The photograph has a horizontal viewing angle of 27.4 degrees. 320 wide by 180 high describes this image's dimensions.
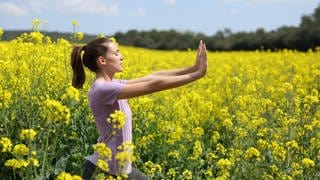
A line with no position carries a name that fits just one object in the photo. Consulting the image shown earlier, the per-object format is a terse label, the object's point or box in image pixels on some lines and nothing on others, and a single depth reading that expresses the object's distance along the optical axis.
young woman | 3.37
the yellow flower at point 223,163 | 4.29
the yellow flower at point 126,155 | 2.80
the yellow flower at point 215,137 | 5.85
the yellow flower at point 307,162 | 4.29
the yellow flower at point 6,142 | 3.22
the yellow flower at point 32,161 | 3.21
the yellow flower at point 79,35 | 5.88
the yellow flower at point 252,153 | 4.23
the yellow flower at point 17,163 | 3.17
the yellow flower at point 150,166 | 4.29
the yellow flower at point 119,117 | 2.99
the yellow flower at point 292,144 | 4.46
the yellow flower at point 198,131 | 5.33
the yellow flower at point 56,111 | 3.07
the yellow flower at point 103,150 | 2.96
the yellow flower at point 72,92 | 3.06
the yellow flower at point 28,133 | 3.02
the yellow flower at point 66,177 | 2.83
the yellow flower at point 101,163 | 2.93
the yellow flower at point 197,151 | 4.84
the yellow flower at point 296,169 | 4.39
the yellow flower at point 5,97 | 4.06
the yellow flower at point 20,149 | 3.06
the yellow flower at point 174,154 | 5.26
